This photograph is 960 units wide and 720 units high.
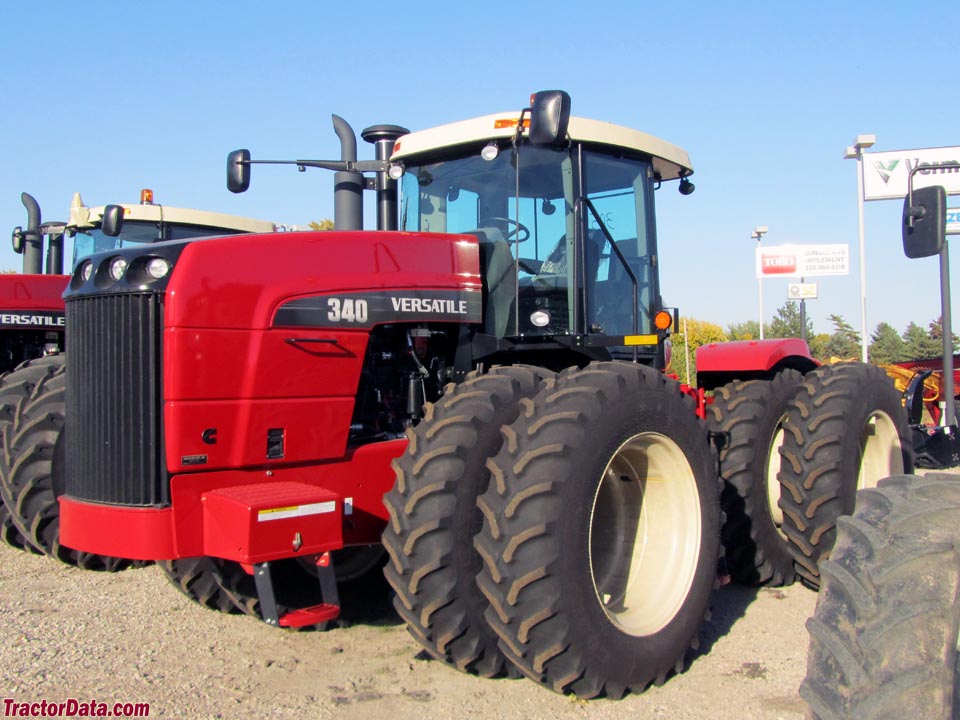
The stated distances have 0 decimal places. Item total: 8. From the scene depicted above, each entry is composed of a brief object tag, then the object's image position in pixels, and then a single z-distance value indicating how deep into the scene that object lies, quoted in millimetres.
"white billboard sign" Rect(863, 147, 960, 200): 20125
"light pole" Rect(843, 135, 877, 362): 16406
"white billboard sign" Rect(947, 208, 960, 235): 9266
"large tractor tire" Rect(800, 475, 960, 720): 1983
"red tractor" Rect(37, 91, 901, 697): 3547
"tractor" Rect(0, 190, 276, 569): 5473
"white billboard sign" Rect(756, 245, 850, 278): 27562
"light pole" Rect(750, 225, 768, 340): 27462
